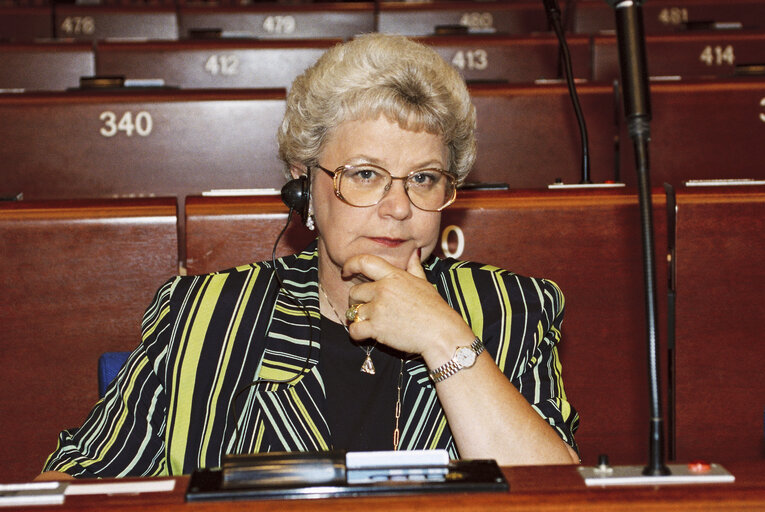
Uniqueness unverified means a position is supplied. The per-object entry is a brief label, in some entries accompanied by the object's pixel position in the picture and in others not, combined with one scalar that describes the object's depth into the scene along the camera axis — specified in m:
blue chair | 2.50
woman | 2.41
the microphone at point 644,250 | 2.00
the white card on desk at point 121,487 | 1.99
